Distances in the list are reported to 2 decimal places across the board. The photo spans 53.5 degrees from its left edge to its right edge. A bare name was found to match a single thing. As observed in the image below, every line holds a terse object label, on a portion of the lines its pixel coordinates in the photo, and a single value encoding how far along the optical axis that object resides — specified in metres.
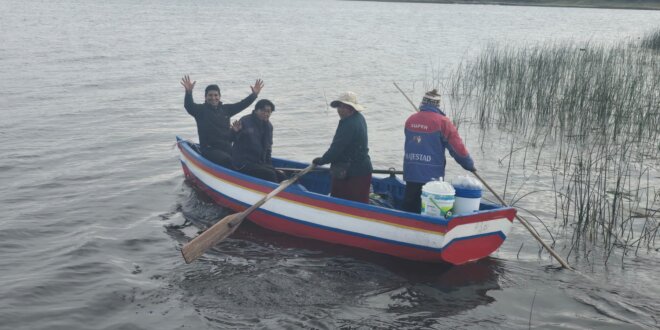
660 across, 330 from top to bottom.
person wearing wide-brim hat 8.51
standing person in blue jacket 8.18
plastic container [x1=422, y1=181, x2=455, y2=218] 7.78
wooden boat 7.90
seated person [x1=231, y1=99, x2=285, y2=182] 9.95
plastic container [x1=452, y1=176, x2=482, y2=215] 8.03
